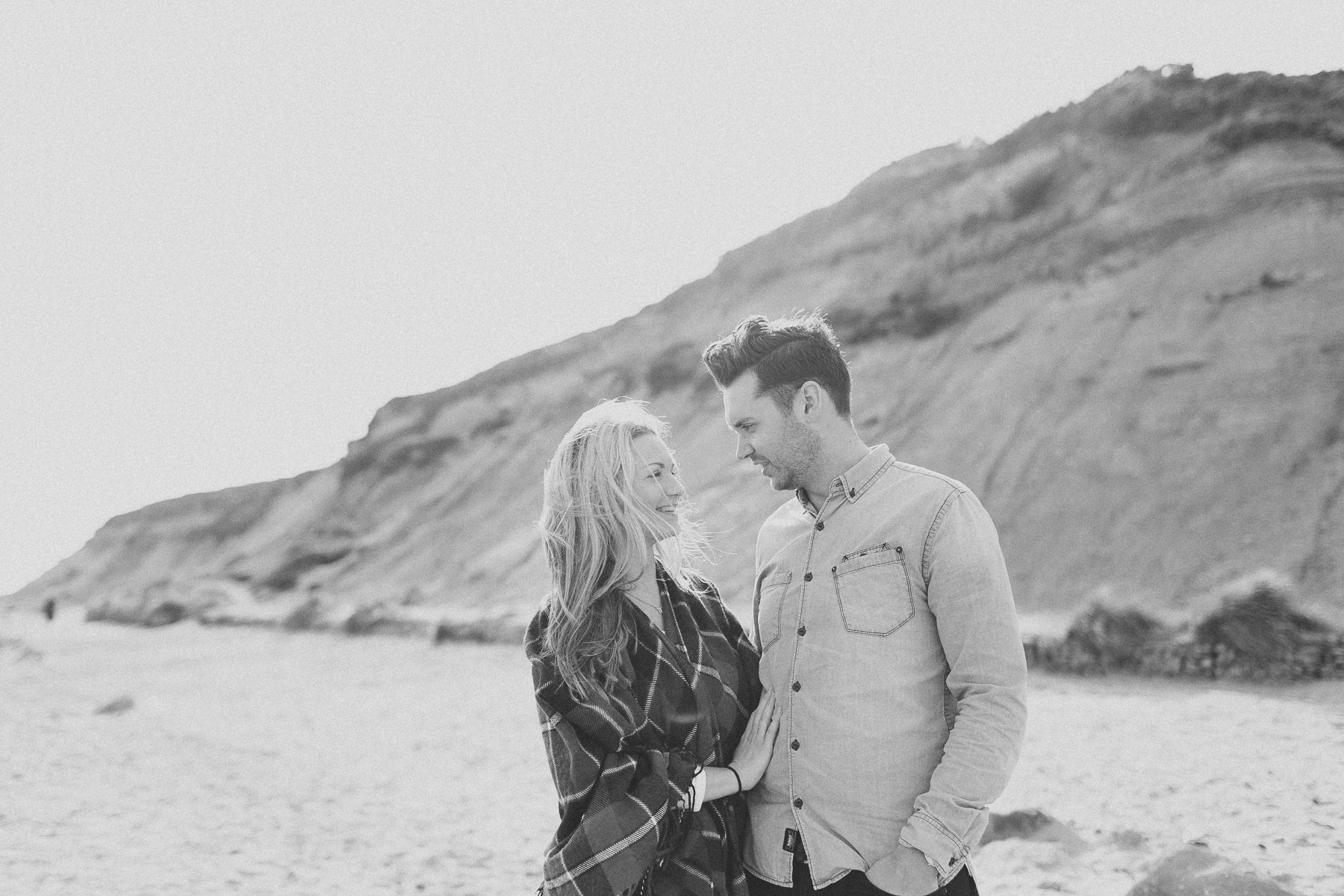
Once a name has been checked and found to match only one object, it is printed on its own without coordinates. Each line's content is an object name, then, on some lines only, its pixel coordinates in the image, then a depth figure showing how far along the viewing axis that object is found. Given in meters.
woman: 2.33
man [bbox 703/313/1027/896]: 2.26
